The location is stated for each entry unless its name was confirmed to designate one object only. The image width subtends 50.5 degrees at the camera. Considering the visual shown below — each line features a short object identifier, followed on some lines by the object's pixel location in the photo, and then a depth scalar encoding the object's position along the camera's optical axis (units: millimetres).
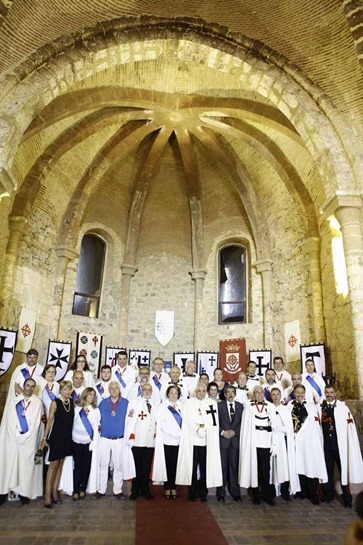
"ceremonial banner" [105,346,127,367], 11352
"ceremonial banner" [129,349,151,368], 11680
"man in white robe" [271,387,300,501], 6000
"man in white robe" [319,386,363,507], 6062
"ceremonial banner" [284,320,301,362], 10461
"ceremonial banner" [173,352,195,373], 11586
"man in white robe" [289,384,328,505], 6016
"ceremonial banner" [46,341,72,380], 10289
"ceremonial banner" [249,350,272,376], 10878
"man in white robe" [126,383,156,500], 5773
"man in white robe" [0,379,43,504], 5434
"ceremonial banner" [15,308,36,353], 9898
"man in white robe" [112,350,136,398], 8495
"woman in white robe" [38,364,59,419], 6676
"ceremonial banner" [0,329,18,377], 8633
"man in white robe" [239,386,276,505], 5840
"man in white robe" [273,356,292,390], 8680
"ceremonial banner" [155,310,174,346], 12930
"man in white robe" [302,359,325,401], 7723
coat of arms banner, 11531
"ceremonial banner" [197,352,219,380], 11461
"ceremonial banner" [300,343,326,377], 8875
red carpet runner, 4117
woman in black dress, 5465
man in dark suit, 6012
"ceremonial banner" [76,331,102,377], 11250
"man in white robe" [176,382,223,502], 5852
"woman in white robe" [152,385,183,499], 5941
